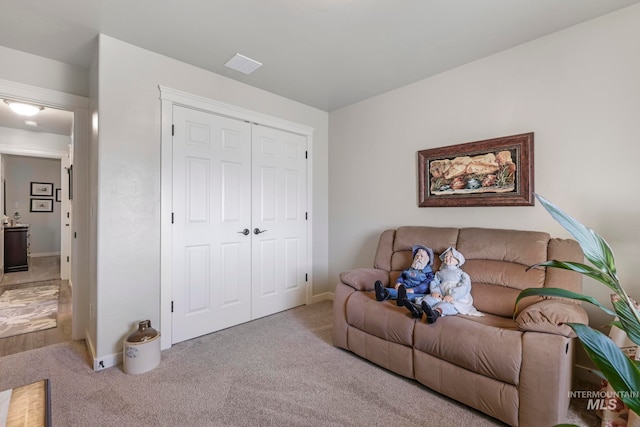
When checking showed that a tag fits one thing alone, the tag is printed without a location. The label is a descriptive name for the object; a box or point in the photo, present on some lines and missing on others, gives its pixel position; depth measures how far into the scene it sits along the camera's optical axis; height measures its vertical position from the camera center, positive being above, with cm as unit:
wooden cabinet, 534 -63
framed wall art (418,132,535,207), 235 +36
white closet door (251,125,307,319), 322 -7
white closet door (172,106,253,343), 263 -8
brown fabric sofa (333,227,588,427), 150 -70
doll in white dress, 197 -57
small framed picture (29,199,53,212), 671 +21
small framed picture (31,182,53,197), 668 +58
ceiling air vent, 257 +135
